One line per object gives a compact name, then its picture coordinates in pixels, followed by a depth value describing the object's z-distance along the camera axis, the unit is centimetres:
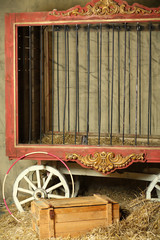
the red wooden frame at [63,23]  380
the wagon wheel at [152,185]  410
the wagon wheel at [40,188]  411
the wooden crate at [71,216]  340
